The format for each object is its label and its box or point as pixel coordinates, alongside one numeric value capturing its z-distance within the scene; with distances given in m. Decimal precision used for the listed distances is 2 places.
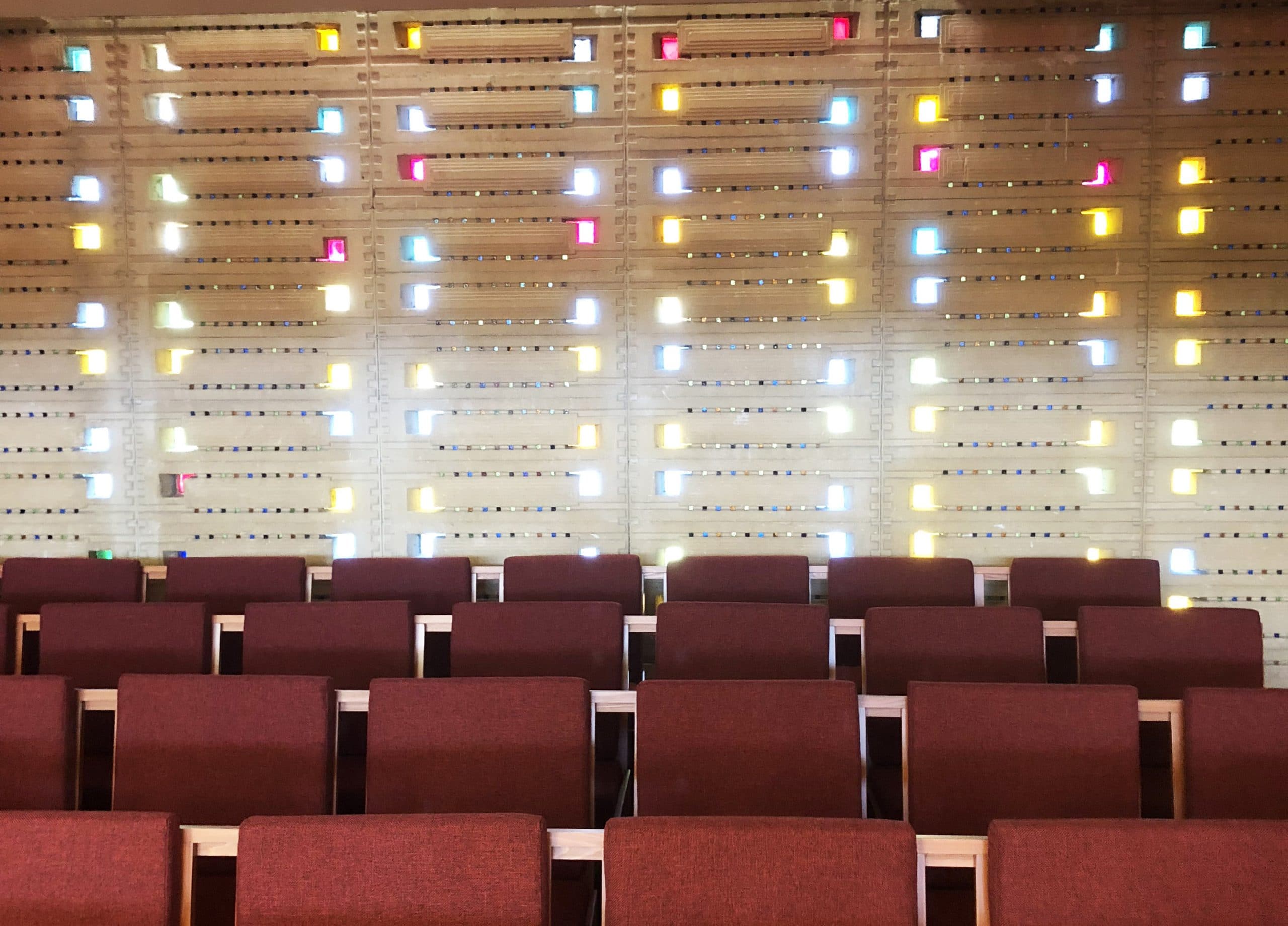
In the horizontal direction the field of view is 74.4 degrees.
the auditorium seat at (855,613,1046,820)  3.04
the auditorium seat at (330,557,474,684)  4.04
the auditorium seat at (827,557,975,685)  3.87
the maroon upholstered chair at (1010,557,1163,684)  3.90
